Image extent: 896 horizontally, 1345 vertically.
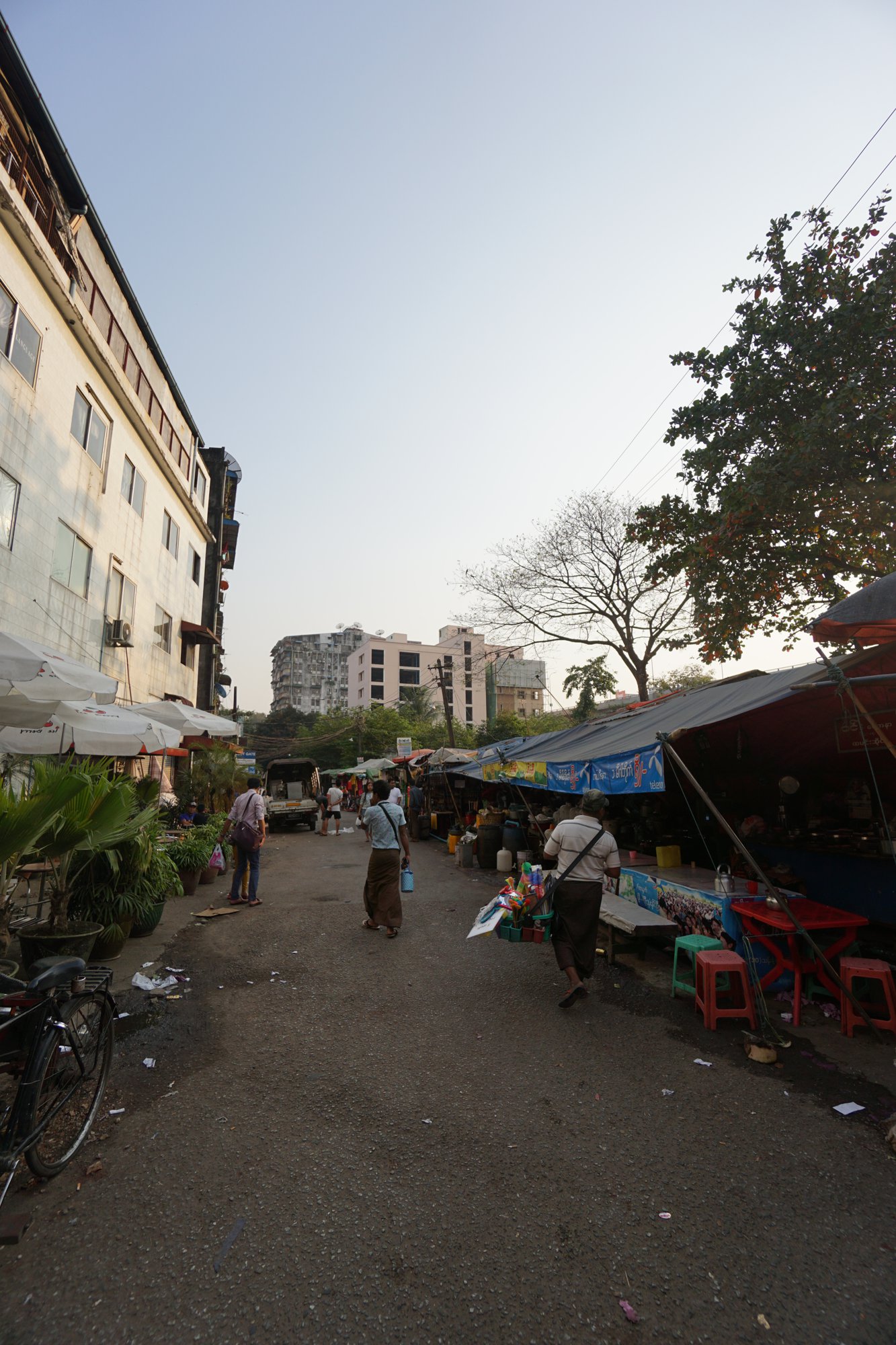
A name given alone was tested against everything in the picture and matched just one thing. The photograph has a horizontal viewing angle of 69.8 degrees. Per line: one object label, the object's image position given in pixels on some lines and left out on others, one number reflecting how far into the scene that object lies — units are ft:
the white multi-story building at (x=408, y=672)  299.38
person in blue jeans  31.58
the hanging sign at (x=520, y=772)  32.55
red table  17.29
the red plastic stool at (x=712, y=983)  16.70
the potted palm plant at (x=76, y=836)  16.74
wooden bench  21.70
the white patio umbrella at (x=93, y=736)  24.25
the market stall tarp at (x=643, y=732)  18.52
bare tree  75.72
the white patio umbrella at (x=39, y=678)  16.89
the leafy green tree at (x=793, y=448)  32.19
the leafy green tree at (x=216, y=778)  55.47
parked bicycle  9.30
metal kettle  20.65
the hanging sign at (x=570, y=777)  26.73
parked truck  76.07
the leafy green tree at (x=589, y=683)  98.17
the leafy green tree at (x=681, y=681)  144.56
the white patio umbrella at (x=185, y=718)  39.70
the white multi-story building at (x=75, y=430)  36.29
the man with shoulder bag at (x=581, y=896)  18.93
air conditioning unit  52.90
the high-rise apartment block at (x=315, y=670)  347.97
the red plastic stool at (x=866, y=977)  16.16
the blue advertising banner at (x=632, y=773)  20.93
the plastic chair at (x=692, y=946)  18.86
